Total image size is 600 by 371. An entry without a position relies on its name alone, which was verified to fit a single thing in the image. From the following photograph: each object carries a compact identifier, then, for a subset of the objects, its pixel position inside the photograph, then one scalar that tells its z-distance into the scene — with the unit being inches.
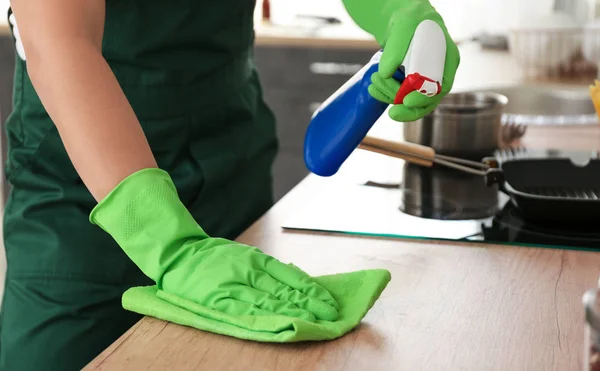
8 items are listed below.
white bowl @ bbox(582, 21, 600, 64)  97.0
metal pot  56.9
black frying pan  50.8
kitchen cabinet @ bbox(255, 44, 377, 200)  124.6
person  36.9
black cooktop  45.0
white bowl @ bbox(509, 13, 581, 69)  97.6
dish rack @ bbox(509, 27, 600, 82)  97.3
